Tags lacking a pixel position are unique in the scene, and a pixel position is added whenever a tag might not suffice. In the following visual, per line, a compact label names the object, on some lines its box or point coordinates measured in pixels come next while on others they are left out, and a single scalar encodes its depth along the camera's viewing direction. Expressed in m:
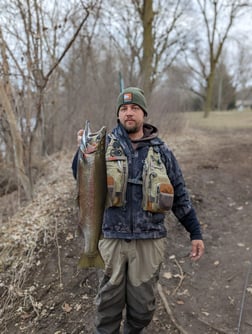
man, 2.42
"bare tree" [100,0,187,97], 10.36
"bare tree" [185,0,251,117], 25.28
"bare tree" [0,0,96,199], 5.43
